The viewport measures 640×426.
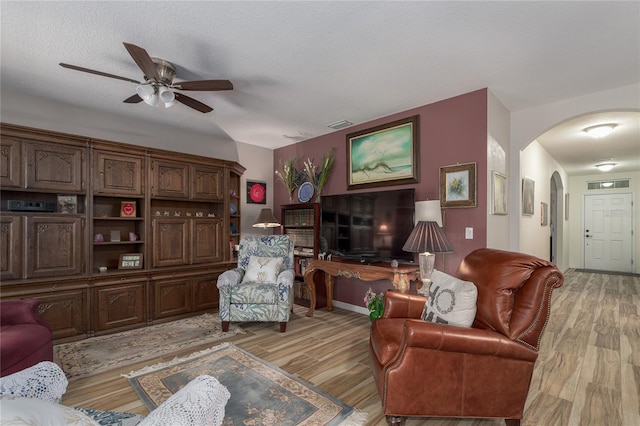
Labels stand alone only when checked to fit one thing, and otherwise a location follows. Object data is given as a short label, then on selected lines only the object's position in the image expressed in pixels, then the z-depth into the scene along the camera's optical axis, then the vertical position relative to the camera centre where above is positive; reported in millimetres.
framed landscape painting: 3602 +776
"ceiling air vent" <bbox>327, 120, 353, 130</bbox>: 4078 +1265
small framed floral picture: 3123 +320
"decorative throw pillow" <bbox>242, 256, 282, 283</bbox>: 3514 -659
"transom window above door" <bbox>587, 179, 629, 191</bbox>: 7295 +774
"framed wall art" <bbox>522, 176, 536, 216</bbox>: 3983 +283
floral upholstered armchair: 3266 -905
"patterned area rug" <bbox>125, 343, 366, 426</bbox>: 1868 -1270
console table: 3068 -659
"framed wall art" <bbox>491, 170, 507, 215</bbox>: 3143 +239
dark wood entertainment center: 2926 -183
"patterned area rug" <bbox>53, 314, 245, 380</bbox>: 2570 -1299
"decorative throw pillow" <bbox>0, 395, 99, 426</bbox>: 485 -359
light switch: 3148 -193
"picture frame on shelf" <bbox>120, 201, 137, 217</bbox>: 3687 +69
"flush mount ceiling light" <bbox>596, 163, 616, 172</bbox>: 6422 +1066
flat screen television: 3432 -126
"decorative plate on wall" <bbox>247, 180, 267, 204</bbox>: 5102 +394
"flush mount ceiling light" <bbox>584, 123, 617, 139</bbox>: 4062 +1189
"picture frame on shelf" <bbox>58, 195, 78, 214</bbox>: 3250 +116
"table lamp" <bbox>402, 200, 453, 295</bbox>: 2676 -264
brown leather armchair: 1616 -823
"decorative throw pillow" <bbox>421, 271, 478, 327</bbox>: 1834 -564
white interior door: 7203 -440
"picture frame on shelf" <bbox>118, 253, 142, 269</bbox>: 3570 -561
